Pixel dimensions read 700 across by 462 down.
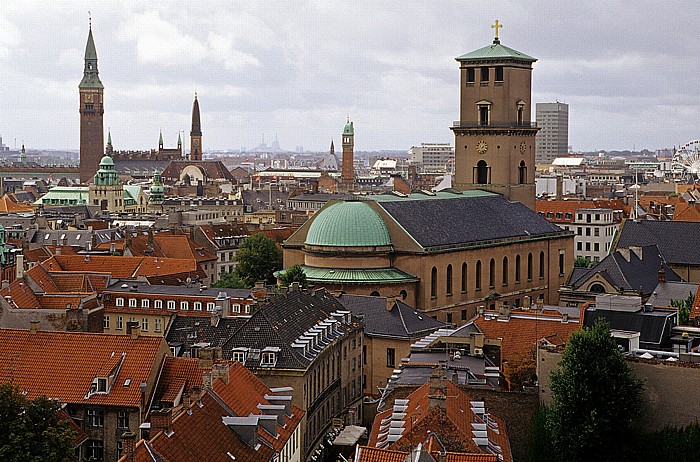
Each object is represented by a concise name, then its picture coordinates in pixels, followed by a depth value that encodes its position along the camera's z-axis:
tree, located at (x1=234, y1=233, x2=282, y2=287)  122.19
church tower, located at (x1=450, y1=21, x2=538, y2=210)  133.00
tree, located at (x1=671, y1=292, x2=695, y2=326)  70.12
